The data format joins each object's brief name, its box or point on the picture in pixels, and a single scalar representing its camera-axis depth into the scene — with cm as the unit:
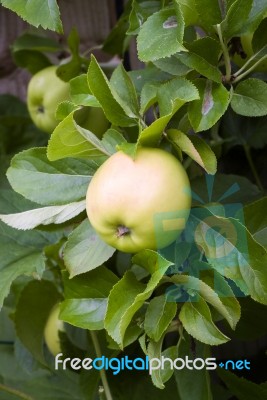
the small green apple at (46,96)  112
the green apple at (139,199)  82
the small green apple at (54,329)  110
